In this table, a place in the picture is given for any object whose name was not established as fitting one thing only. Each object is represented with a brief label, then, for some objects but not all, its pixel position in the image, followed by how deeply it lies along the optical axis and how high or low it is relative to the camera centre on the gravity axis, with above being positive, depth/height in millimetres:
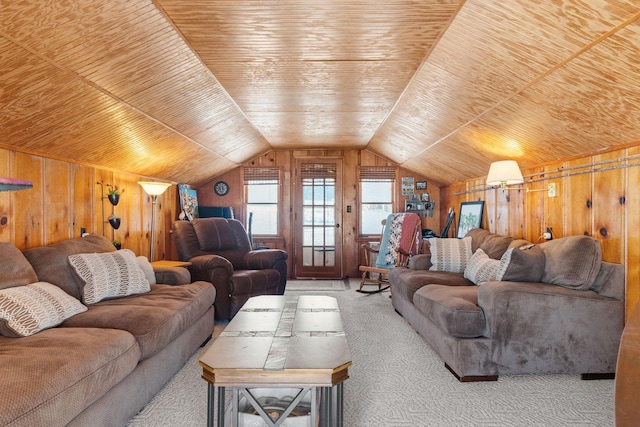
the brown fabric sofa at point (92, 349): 1507 -614
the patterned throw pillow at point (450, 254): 4262 -415
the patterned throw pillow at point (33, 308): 2002 -491
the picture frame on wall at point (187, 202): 5868 +181
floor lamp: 4305 +284
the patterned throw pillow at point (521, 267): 2891 -369
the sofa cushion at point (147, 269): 3365 -450
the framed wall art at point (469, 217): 5141 -35
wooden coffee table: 1659 -624
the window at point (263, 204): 6922 +175
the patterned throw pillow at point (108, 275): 2754 -423
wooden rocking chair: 5324 -396
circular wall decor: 6836 +437
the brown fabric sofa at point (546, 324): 2662 -711
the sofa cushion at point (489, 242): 3857 -277
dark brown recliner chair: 4031 -503
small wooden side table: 3902 -475
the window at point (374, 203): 6941 +190
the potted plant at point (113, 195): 3914 +190
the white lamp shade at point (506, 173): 3608 +360
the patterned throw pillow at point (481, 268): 3473 -471
